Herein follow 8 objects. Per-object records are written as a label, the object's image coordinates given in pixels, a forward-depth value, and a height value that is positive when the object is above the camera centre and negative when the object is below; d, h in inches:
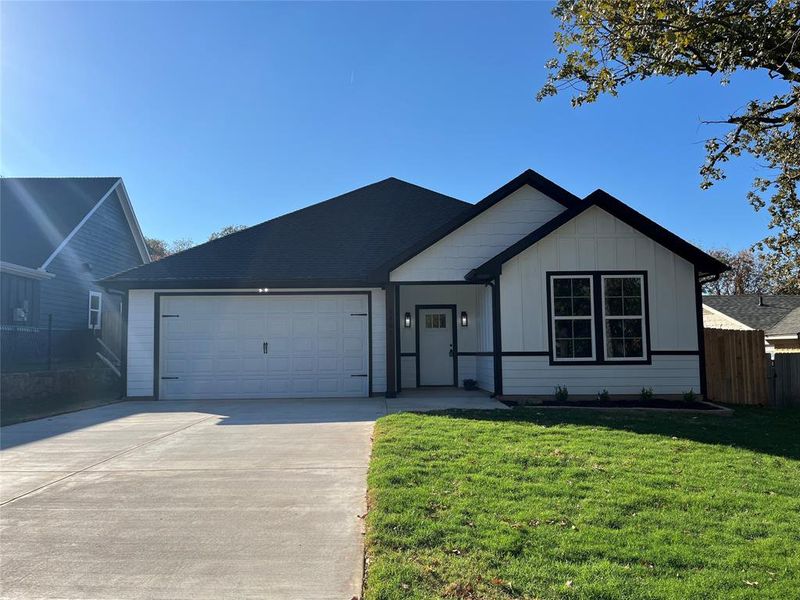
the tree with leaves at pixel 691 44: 266.8 +152.6
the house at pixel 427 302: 432.5 +26.1
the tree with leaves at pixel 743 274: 1729.8 +178.4
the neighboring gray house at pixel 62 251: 610.5 +112.2
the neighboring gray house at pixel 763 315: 943.0 +24.4
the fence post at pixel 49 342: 535.8 -6.6
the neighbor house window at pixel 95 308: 753.0 +38.9
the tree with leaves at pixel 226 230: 1852.9 +368.9
